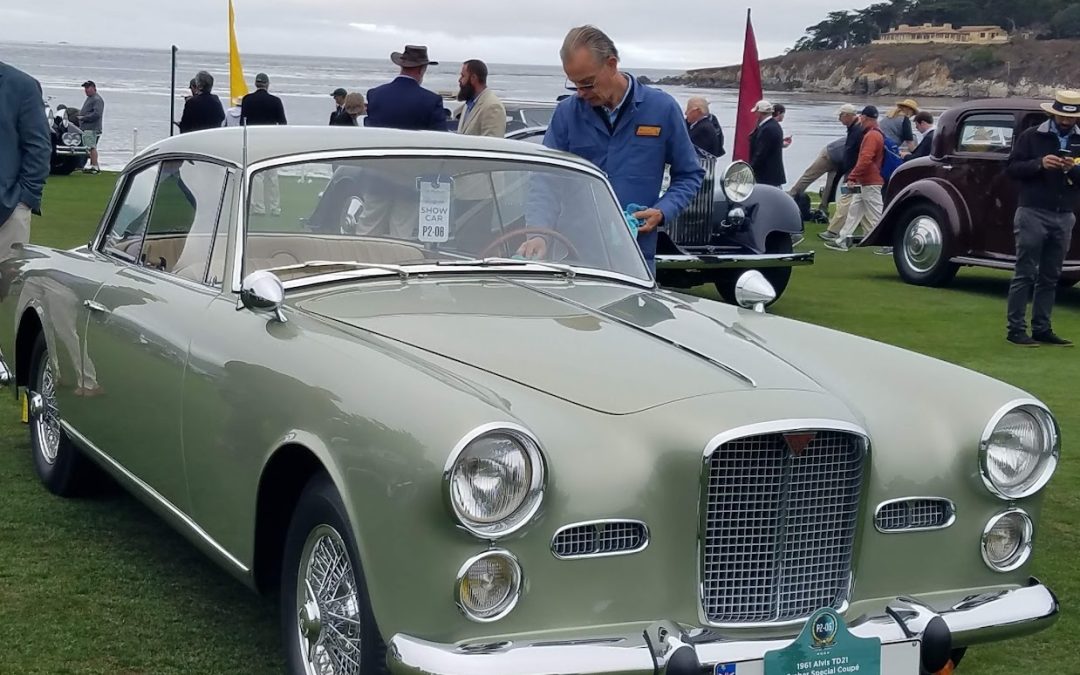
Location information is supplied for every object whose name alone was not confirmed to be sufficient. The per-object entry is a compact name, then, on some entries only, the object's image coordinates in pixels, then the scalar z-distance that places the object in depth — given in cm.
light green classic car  303
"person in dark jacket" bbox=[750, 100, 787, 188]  1672
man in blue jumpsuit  591
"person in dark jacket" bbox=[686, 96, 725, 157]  1516
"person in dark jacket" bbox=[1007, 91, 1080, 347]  991
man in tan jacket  974
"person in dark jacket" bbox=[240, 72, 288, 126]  1476
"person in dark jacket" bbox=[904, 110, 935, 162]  1995
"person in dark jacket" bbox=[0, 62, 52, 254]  681
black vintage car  1113
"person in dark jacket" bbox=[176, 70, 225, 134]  1575
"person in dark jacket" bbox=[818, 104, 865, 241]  1720
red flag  1778
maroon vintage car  1257
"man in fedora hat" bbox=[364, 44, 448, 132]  995
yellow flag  2064
